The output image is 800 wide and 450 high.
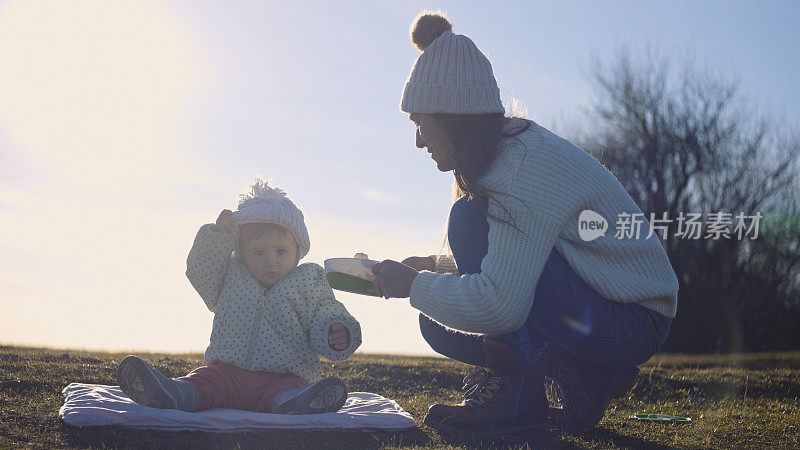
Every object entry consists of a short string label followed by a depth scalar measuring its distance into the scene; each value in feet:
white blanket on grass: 8.06
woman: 7.33
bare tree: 43.73
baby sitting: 9.52
